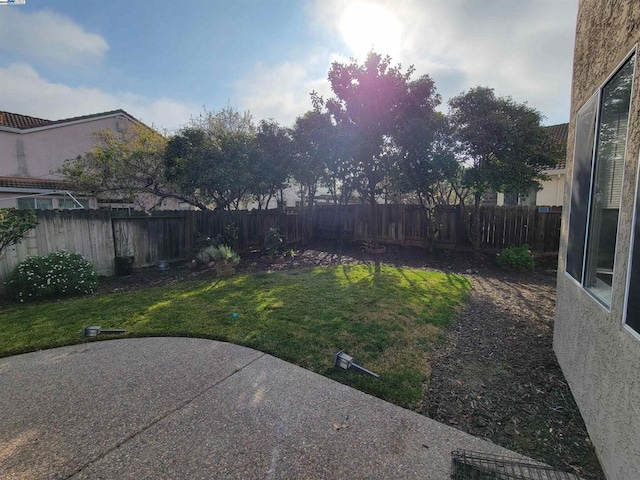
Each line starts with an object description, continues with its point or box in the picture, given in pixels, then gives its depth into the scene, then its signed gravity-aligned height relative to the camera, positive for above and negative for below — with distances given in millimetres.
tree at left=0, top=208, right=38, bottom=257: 5250 -277
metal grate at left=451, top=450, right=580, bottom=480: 1745 -1622
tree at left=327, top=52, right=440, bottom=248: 8766 +3149
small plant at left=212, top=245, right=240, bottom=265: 7473 -1213
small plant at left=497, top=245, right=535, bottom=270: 7699 -1418
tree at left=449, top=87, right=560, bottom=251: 7668 +1690
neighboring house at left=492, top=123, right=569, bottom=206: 11875 +476
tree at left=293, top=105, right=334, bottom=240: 9758 +2224
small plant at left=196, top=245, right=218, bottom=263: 7793 -1303
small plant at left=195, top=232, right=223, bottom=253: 8727 -1014
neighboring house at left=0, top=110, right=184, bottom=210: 12289 +2941
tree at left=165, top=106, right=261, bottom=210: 8422 +1351
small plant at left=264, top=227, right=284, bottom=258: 9383 -1156
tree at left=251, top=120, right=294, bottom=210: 9078 +1630
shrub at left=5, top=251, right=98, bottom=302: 5512 -1326
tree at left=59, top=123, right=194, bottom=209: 8562 +1138
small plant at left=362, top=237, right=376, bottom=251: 10711 -1427
